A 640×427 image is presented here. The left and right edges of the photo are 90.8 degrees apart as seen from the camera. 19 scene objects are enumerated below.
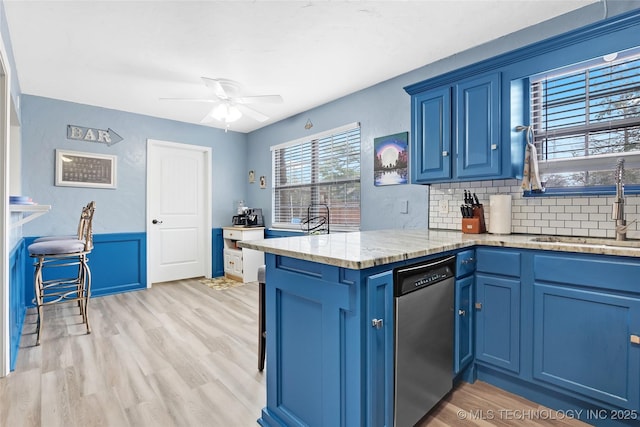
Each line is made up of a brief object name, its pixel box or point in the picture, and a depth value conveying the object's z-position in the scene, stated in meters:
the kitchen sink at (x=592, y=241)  1.77
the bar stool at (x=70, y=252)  2.59
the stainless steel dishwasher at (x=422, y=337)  1.36
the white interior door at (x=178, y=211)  4.52
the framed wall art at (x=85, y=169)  3.79
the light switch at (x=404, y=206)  3.04
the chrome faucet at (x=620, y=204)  1.80
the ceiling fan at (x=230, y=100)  3.00
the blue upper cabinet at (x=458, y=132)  2.20
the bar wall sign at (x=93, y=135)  3.86
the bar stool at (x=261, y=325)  2.07
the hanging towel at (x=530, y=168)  2.12
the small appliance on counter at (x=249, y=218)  4.92
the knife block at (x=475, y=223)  2.34
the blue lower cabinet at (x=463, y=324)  1.80
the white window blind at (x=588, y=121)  1.92
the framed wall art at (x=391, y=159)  3.06
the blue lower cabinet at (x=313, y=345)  1.20
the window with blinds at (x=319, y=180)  3.68
